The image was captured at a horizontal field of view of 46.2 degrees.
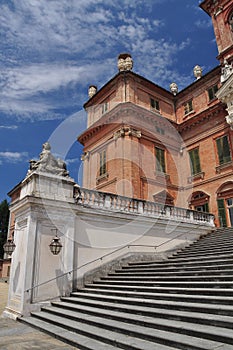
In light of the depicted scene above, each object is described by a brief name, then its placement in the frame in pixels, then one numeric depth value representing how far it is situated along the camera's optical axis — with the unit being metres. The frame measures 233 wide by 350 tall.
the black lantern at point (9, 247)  9.21
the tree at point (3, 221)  38.16
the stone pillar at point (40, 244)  8.40
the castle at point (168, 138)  17.81
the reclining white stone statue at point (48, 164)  9.87
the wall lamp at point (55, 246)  8.79
